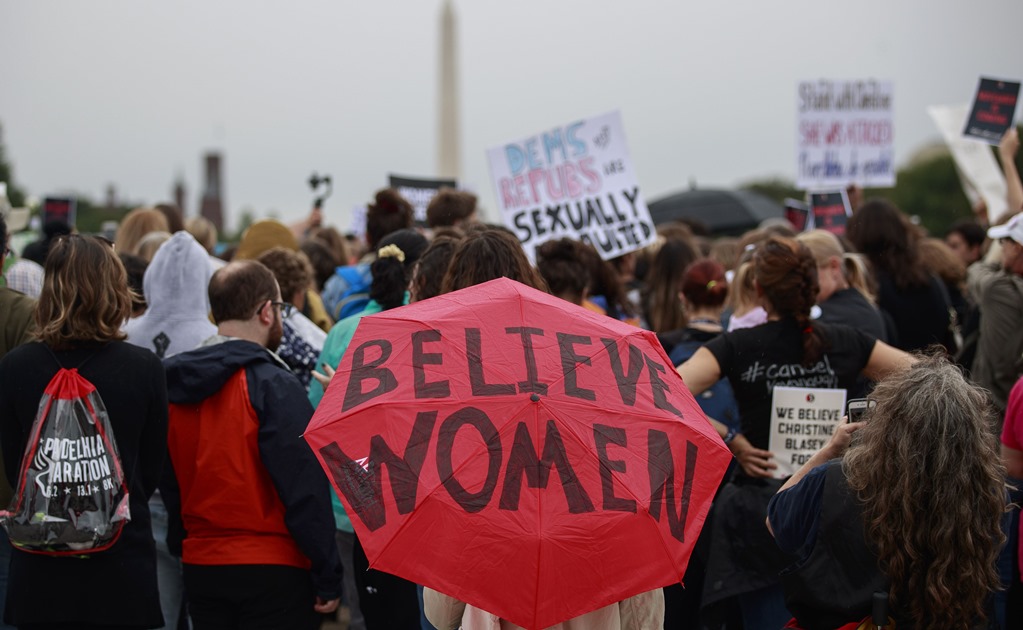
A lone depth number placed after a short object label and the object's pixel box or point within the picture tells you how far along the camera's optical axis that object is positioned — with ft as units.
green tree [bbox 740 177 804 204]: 269.85
